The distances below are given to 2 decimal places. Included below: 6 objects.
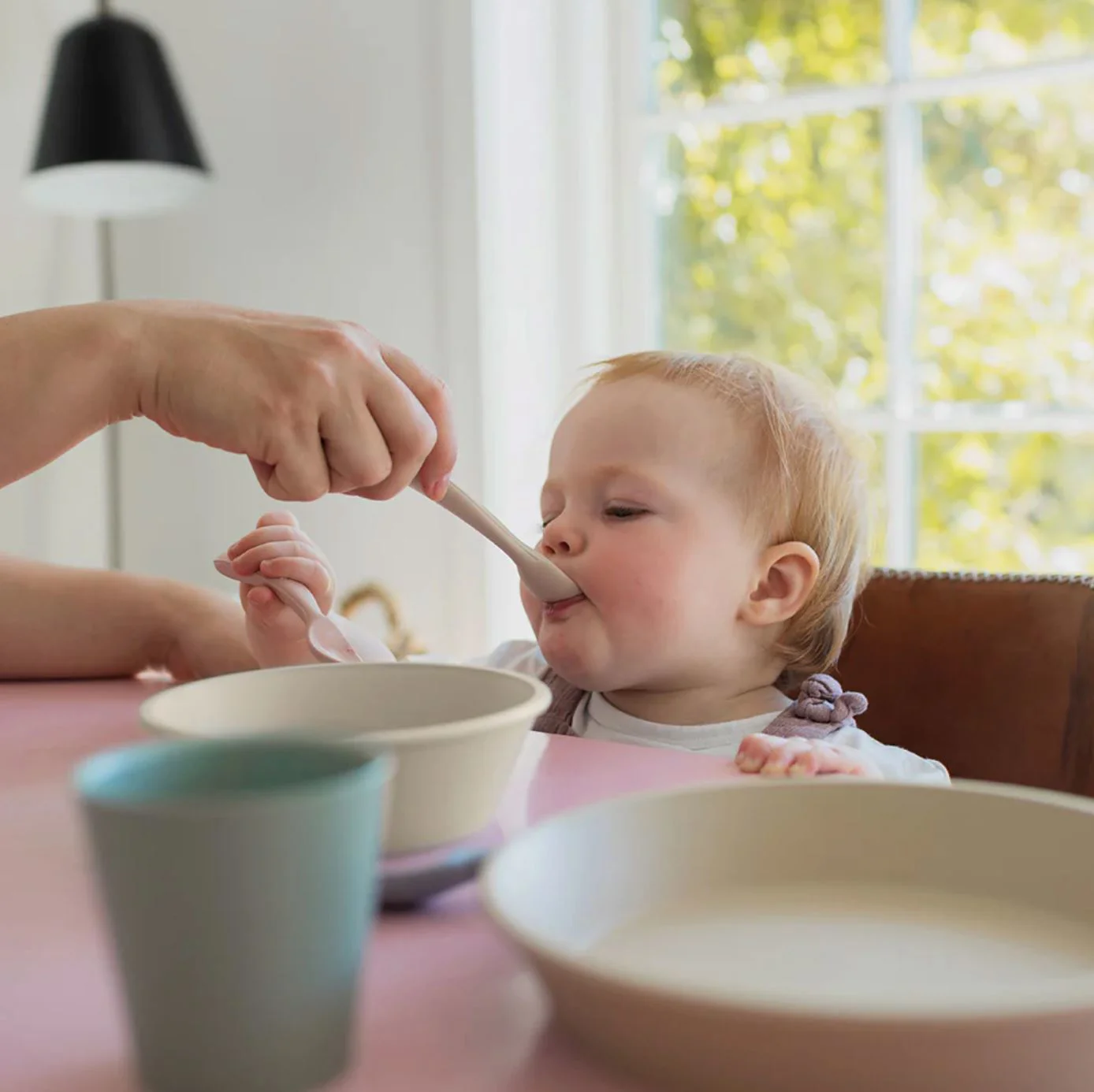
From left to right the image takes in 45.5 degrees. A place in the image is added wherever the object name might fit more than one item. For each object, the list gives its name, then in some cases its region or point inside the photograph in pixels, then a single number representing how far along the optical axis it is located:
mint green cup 0.32
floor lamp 2.30
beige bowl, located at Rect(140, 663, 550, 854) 0.51
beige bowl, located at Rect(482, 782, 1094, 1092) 0.33
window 2.18
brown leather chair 1.09
